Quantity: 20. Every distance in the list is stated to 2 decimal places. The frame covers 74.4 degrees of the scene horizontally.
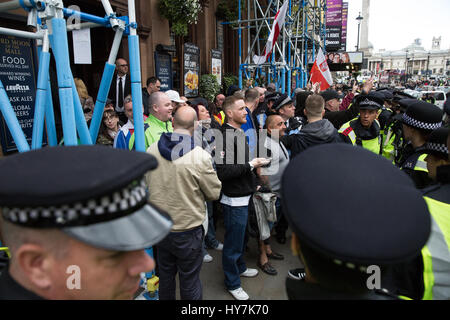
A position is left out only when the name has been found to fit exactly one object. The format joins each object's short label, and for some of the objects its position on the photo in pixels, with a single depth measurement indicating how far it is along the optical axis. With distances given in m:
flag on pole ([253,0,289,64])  7.57
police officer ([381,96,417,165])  4.20
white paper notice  2.10
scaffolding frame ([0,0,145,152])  1.73
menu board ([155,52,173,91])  7.44
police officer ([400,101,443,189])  2.60
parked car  20.97
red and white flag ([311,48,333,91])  8.28
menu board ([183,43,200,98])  8.49
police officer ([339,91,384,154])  4.28
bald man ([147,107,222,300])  2.62
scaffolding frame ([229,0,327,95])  9.77
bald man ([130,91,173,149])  3.82
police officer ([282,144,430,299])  0.78
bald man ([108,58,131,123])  5.53
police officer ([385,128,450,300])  1.27
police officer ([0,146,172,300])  0.86
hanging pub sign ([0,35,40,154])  3.93
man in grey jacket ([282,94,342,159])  3.51
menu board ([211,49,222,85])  9.80
